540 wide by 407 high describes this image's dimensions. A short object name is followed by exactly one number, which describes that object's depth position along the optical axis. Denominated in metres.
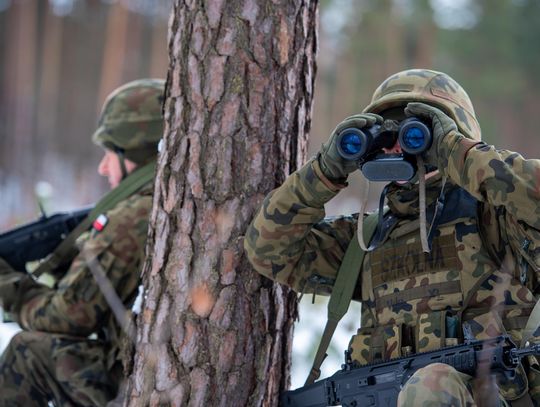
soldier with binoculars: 5.10
